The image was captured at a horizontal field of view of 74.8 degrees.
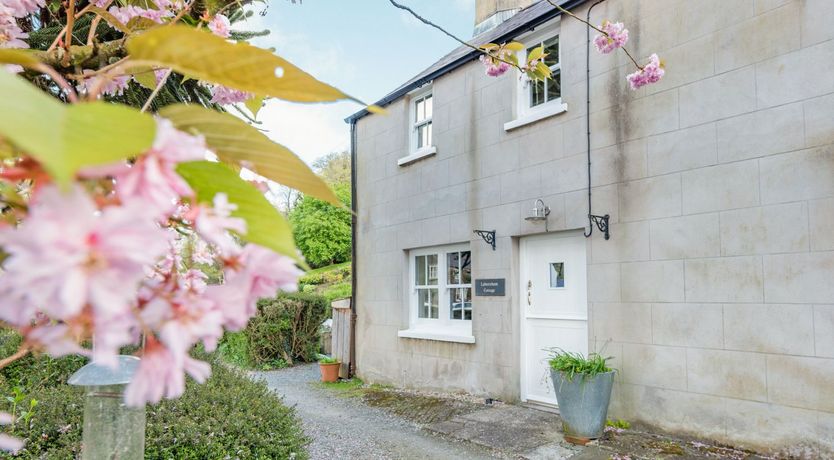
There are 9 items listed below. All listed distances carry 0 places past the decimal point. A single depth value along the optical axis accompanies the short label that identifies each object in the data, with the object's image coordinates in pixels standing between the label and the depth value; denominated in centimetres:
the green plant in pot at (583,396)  451
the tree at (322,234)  2016
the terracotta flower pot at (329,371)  831
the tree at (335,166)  2802
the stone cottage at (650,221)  390
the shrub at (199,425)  279
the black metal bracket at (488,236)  623
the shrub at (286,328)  999
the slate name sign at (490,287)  609
